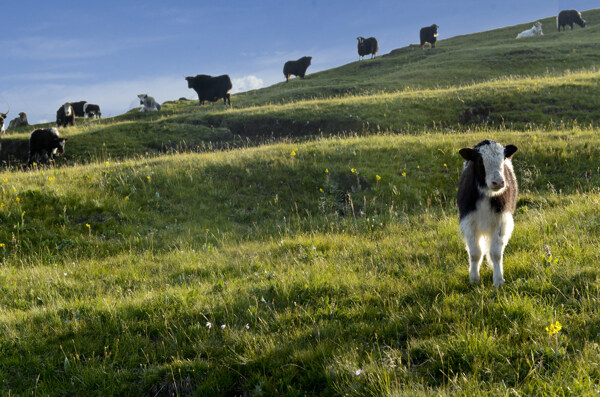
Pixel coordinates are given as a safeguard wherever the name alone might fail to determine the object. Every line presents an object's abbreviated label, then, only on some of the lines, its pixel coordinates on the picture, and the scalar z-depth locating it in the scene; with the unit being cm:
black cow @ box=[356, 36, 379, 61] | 5935
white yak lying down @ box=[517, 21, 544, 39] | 5672
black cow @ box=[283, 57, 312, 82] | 5559
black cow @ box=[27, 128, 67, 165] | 2147
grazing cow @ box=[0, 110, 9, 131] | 2507
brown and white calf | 504
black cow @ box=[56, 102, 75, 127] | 3162
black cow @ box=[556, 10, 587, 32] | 5756
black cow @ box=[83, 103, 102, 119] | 4031
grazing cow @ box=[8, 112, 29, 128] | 3812
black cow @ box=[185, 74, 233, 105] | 3938
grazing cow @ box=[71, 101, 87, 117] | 4075
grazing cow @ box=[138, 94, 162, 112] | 4334
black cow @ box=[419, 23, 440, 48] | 5728
